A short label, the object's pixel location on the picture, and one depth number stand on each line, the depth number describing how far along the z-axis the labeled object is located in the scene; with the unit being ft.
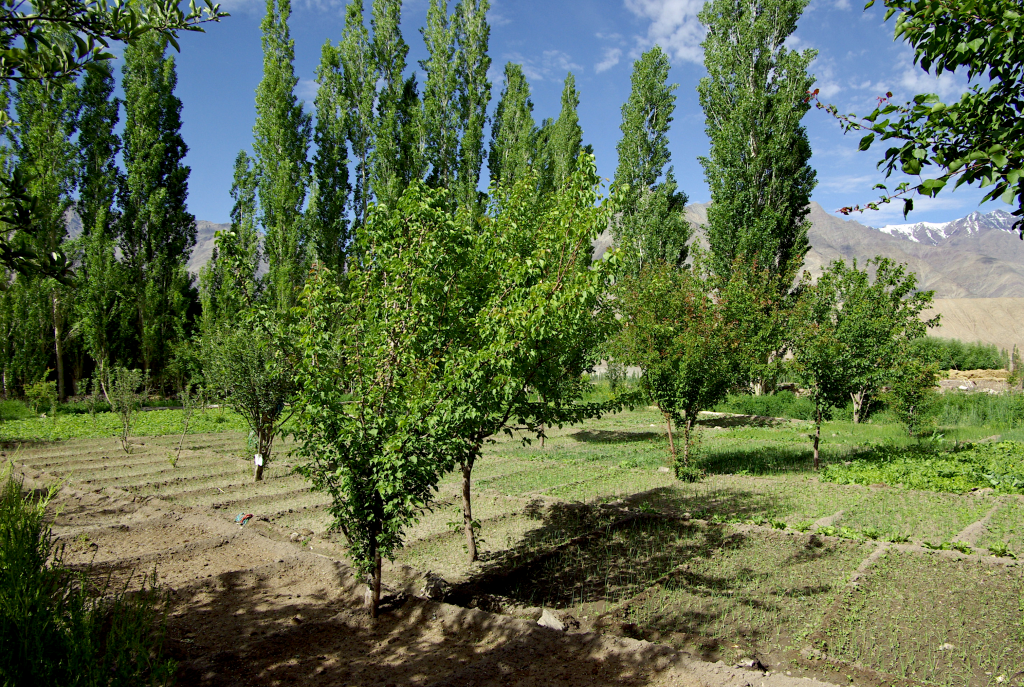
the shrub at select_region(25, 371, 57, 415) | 61.00
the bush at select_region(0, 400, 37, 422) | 60.03
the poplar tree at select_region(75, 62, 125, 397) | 73.26
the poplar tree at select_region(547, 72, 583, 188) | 84.28
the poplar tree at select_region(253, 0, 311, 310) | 74.64
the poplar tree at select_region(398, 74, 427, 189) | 74.92
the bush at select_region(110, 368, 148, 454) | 40.01
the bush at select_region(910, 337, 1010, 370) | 89.45
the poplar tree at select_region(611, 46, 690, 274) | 84.38
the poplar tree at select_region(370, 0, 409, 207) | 74.59
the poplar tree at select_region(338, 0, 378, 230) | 77.66
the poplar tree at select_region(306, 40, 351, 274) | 76.28
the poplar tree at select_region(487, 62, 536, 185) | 79.15
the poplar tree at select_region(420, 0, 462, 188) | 75.82
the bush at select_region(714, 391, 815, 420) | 66.15
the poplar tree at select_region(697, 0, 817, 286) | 72.59
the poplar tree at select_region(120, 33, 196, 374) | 78.54
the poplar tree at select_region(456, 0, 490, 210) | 76.79
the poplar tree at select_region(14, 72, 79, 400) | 69.97
